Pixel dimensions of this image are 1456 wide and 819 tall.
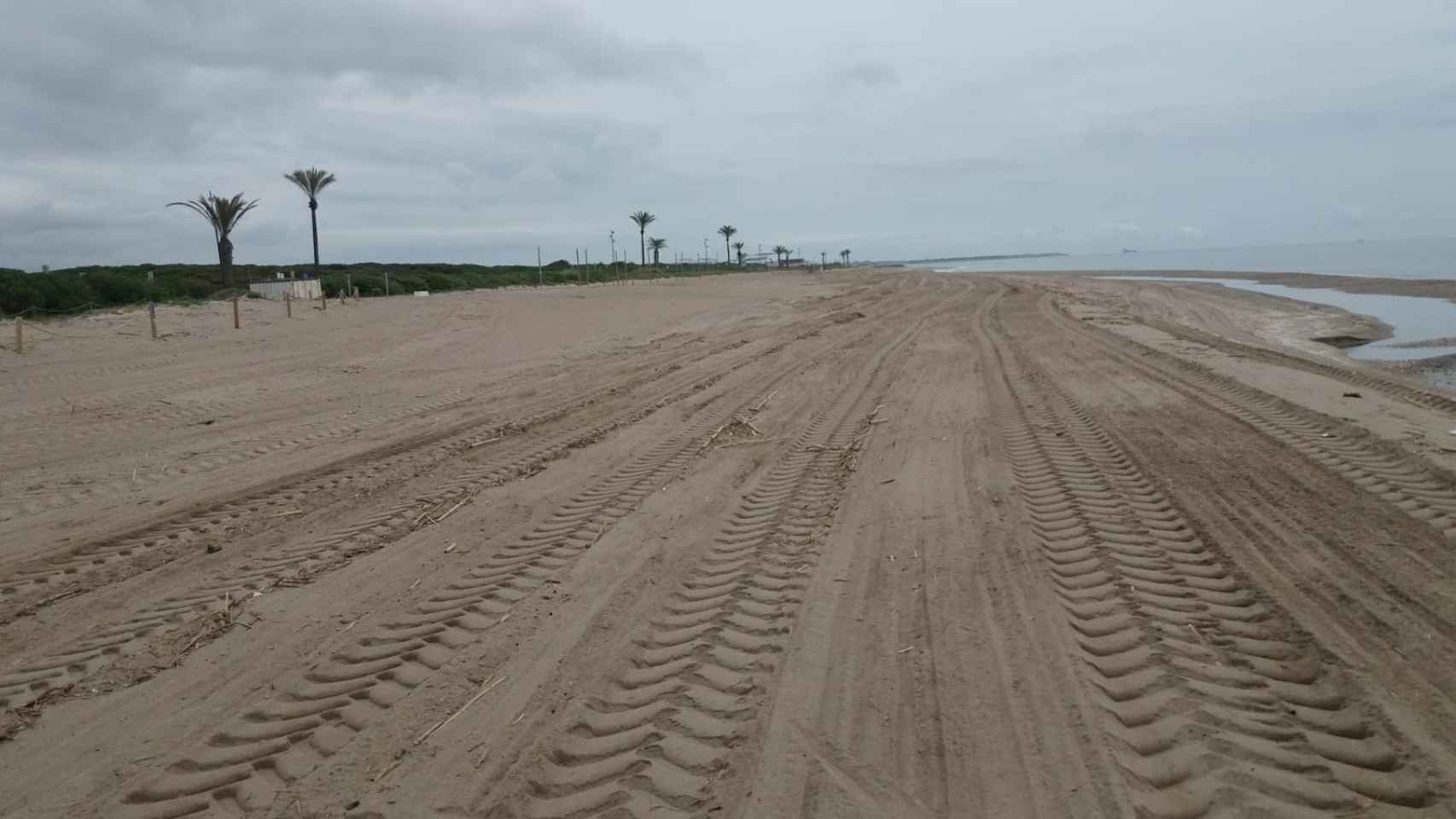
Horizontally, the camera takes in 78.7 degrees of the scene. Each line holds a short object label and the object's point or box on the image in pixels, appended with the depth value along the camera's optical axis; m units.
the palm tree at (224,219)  42.81
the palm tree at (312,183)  49.50
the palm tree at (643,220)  98.31
